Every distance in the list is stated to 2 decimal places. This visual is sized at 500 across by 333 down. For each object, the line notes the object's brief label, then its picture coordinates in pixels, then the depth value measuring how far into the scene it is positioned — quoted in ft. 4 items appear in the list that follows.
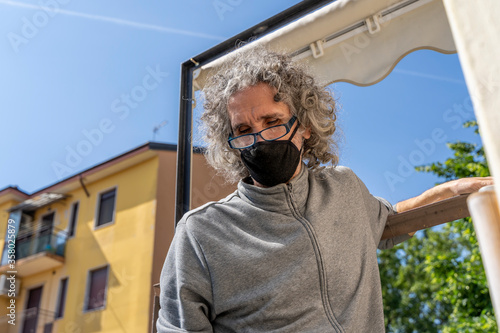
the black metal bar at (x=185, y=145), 8.38
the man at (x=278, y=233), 5.36
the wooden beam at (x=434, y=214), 5.14
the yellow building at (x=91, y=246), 56.95
